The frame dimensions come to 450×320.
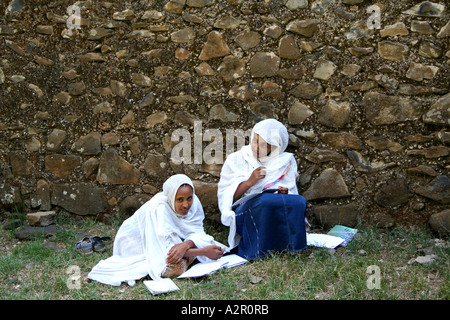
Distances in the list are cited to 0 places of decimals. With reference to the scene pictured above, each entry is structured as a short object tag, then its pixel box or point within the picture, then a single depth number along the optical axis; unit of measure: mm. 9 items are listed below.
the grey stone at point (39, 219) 4281
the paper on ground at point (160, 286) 2984
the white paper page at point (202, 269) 3197
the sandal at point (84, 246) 3777
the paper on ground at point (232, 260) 3379
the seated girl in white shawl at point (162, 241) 3260
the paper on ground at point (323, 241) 3541
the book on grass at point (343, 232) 3707
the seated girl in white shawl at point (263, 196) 3449
